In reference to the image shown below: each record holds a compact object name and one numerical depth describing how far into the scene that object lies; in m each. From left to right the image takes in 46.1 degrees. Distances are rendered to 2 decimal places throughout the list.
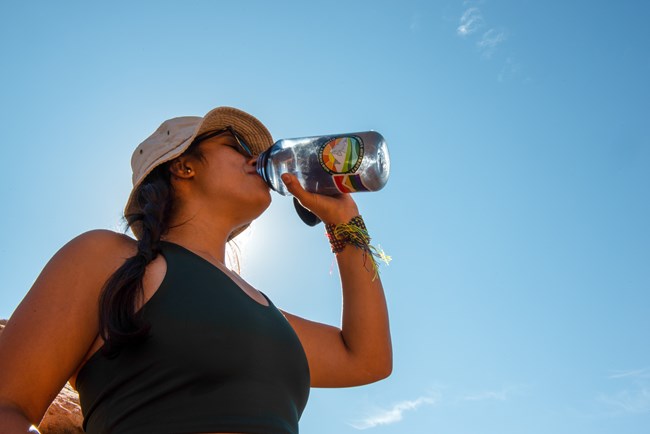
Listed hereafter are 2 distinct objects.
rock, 1.17
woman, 0.73
